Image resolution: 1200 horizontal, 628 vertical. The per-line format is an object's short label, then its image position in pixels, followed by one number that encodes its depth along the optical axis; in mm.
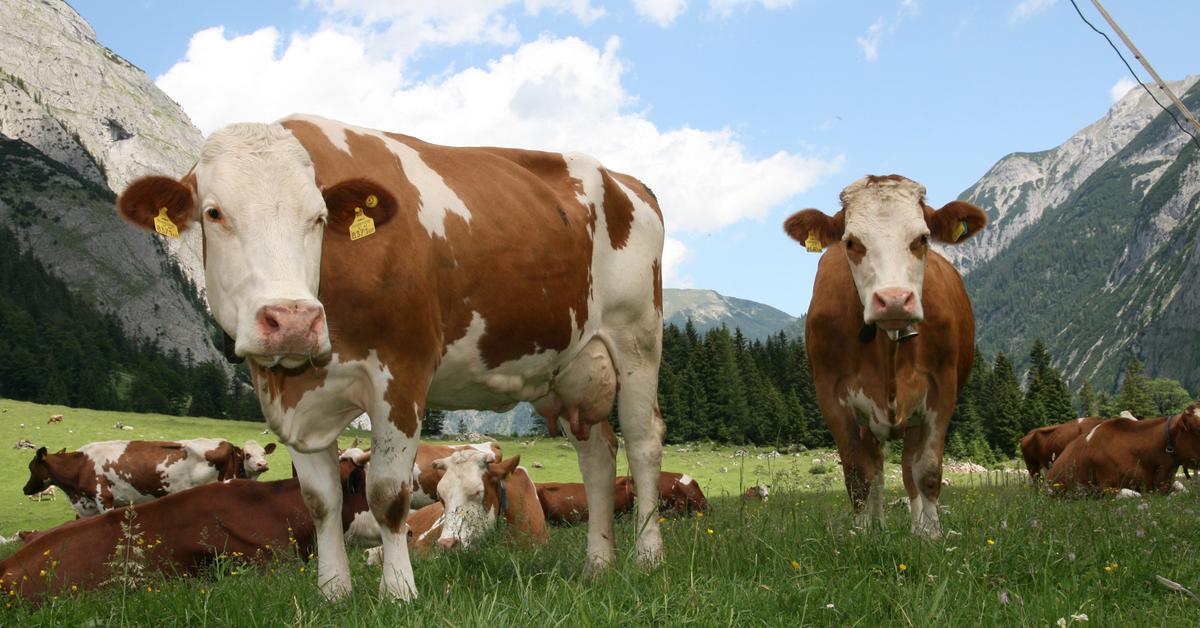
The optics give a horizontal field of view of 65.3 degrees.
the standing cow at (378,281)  4684
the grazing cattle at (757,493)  16312
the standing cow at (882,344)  7598
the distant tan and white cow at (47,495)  24234
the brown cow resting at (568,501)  14195
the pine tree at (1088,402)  99081
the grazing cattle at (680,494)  15055
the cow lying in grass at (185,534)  7914
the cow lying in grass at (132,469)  18031
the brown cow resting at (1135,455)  13844
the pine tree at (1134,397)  86562
